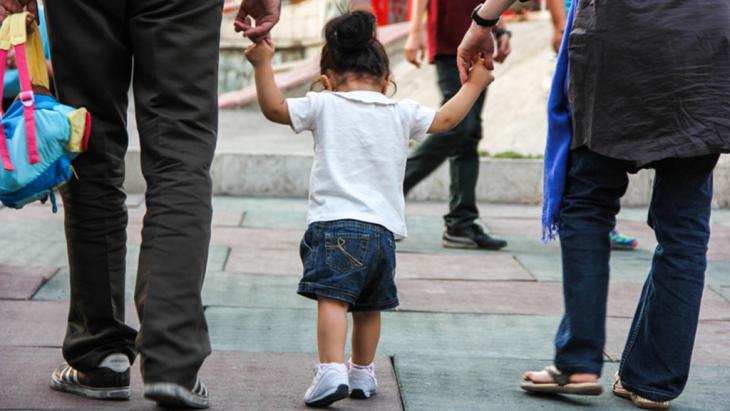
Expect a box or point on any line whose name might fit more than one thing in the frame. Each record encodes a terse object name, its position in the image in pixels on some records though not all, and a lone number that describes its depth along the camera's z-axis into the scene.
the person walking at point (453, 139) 12.43
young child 6.84
